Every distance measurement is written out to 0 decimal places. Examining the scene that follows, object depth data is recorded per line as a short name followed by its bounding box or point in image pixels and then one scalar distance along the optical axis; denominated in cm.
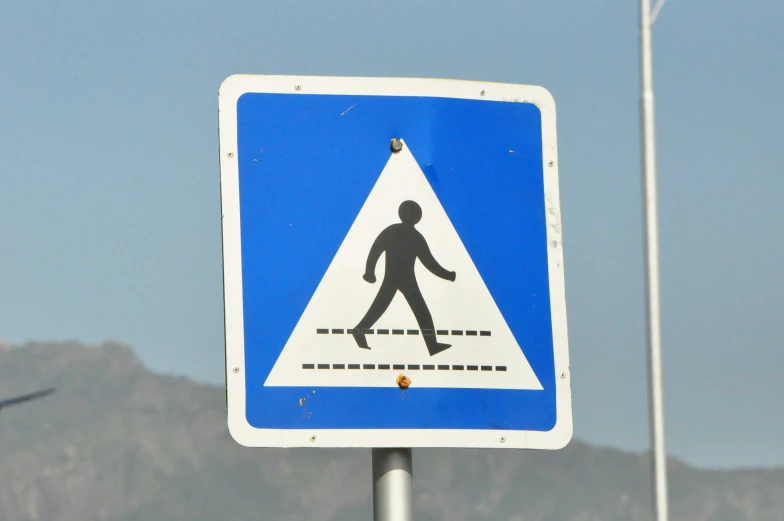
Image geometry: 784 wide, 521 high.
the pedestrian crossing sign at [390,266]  1125
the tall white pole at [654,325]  1273
